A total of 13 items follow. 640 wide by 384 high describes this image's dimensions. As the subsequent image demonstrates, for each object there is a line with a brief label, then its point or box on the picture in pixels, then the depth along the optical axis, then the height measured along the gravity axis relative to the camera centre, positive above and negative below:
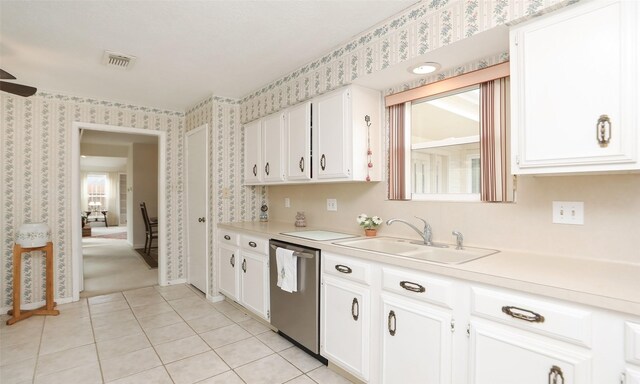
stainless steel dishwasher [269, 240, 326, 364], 2.26 -0.85
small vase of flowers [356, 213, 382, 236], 2.54 -0.25
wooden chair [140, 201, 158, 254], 6.49 -0.69
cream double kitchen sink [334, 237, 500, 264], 1.90 -0.37
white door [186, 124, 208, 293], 3.87 -0.18
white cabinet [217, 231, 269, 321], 2.84 -0.77
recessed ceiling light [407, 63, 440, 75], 2.07 +0.81
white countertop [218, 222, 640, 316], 1.10 -0.35
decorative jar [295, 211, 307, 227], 3.29 -0.29
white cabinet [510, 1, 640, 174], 1.27 +0.43
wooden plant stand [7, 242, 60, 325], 3.11 -0.94
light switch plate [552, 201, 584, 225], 1.64 -0.11
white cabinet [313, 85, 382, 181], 2.45 +0.45
